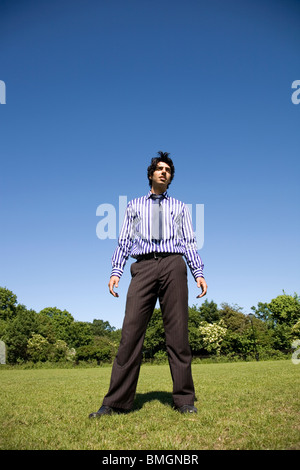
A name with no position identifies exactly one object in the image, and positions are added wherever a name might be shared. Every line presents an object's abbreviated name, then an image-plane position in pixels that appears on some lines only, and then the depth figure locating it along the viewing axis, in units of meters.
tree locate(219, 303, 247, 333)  58.37
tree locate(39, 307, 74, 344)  62.58
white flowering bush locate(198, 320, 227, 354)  52.11
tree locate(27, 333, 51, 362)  43.84
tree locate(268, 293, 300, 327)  59.67
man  3.31
